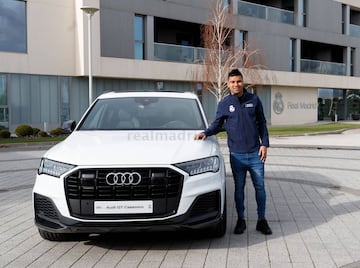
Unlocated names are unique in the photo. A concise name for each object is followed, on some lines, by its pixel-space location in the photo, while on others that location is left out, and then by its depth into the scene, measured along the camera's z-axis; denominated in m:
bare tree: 26.84
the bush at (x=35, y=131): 22.41
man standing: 5.44
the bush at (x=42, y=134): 21.56
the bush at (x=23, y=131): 21.75
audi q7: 4.53
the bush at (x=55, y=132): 21.95
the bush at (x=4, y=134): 20.92
